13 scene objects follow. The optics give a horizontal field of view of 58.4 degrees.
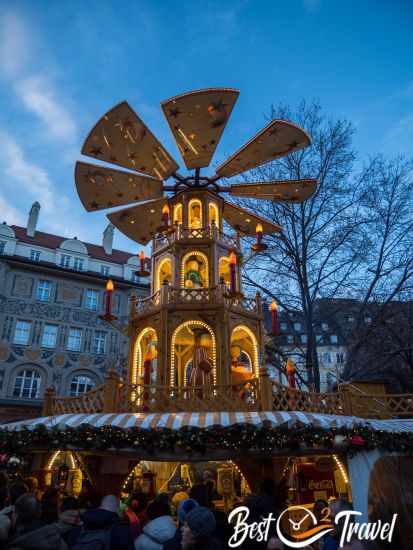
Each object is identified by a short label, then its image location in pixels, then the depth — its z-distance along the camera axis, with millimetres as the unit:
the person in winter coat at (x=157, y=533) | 3908
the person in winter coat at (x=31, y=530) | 2867
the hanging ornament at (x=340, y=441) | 7672
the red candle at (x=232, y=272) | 9291
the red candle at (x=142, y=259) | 13256
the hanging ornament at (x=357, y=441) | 7777
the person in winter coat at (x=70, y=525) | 3924
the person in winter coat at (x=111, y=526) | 3701
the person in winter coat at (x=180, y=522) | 3520
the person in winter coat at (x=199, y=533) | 2873
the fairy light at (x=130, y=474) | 9280
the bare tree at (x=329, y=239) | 16328
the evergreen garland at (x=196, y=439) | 7480
